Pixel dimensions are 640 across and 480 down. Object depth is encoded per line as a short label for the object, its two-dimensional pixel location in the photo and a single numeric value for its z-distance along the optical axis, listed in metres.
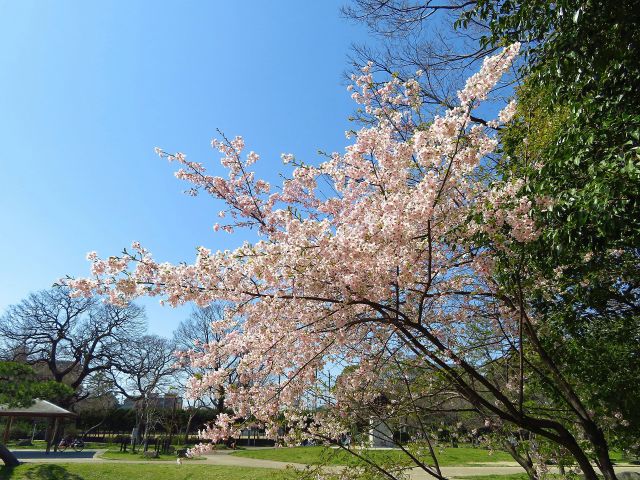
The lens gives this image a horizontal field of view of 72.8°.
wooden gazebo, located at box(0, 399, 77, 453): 18.59
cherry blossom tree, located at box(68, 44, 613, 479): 3.11
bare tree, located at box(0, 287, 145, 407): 27.67
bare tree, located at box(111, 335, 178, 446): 30.02
